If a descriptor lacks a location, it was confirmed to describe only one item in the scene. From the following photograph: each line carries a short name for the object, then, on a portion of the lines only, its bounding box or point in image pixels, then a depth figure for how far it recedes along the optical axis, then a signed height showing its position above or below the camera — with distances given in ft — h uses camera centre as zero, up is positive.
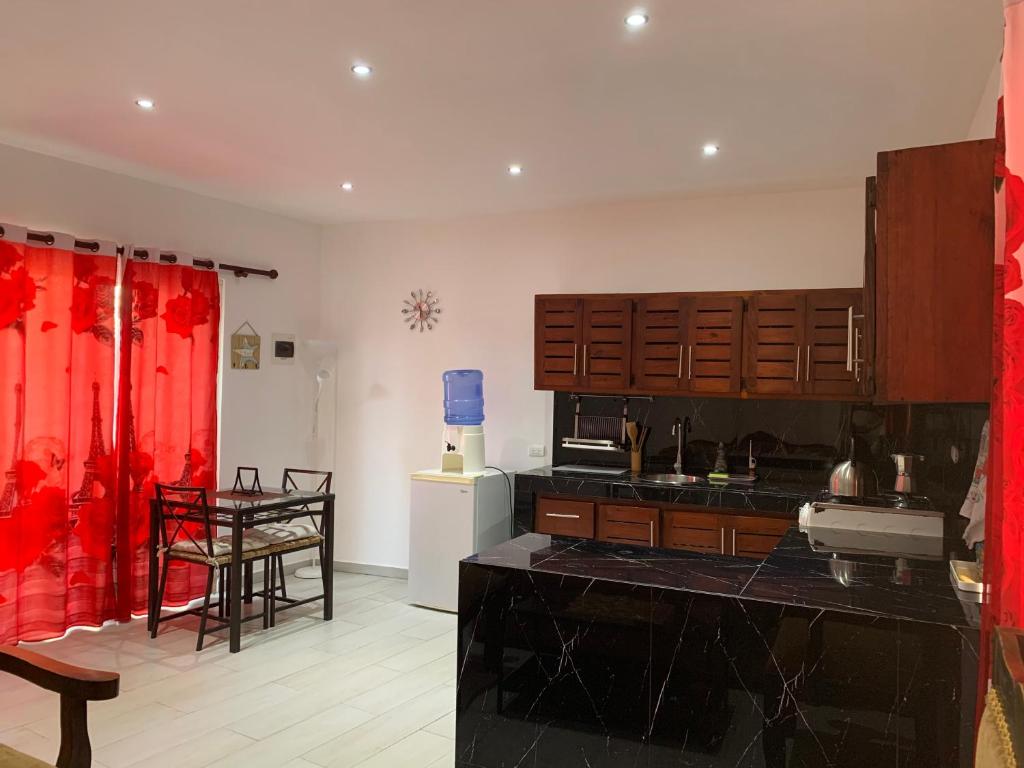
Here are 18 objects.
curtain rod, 13.45 +2.64
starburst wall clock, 18.90 +2.01
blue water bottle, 17.87 -0.13
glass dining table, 13.35 -2.47
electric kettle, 12.05 -1.34
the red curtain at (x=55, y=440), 13.15 -1.03
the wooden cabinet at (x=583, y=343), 15.90 +1.06
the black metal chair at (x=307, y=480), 19.11 -2.41
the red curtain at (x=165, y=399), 14.94 -0.28
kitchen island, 6.19 -2.43
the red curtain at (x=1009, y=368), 4.62 +0.20
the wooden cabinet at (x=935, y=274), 6.45 +1.09
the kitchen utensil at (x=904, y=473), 12.45 -1.25
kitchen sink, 15.26 -1.78
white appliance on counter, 9.19 -1.83
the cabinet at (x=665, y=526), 13.94 -2.60
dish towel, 8.64 -1.24
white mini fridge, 16.19 -3.01
